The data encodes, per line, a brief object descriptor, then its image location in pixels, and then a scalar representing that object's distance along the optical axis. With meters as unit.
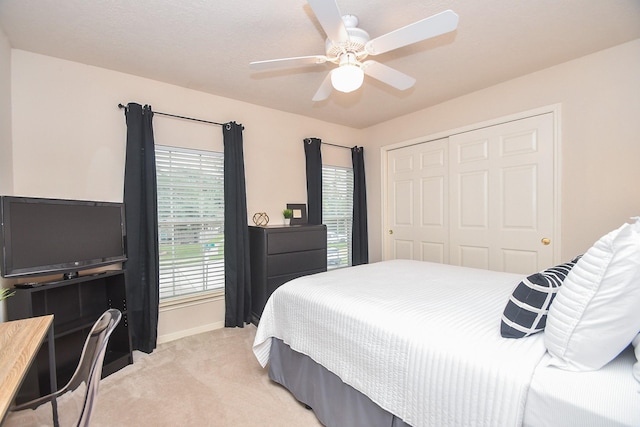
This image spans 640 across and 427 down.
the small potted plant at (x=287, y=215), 3.50
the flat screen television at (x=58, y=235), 1.80
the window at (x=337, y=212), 4.14
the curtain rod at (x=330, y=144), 3.83
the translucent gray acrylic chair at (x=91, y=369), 1.03
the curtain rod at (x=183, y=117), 2.60
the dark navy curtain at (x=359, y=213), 4.23
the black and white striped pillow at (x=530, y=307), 1.10
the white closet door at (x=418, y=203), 3.55
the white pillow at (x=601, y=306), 0.87
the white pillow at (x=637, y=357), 0.85
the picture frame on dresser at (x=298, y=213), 3.59
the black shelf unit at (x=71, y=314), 1.85
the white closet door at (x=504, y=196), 2.75
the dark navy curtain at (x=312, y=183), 3.82
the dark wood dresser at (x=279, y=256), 3.06
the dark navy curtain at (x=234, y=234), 3.08
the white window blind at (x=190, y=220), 2.86
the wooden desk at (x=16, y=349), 0.86
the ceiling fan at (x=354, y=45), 1.40
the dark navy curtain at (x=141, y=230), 2.55
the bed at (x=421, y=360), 0.90
